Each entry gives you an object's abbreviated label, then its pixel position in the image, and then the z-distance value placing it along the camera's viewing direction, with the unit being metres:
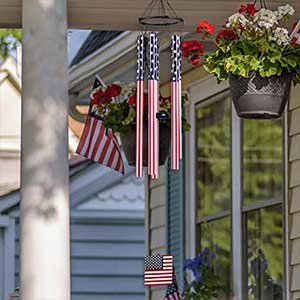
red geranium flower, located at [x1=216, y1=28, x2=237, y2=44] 10.22
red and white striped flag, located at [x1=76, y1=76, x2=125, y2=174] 15.03
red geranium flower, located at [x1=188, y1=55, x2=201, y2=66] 10.63
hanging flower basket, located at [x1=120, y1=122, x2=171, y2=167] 13.12
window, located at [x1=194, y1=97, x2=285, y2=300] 13.66
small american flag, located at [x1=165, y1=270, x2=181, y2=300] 14.19
